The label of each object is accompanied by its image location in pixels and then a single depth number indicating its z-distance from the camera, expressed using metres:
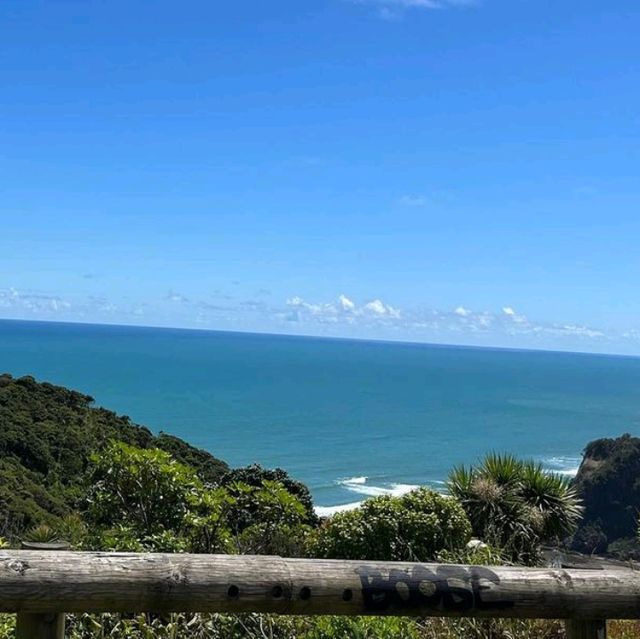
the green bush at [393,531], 9.09
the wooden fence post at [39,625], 2.77
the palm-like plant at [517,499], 12.55
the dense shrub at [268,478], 16.33
